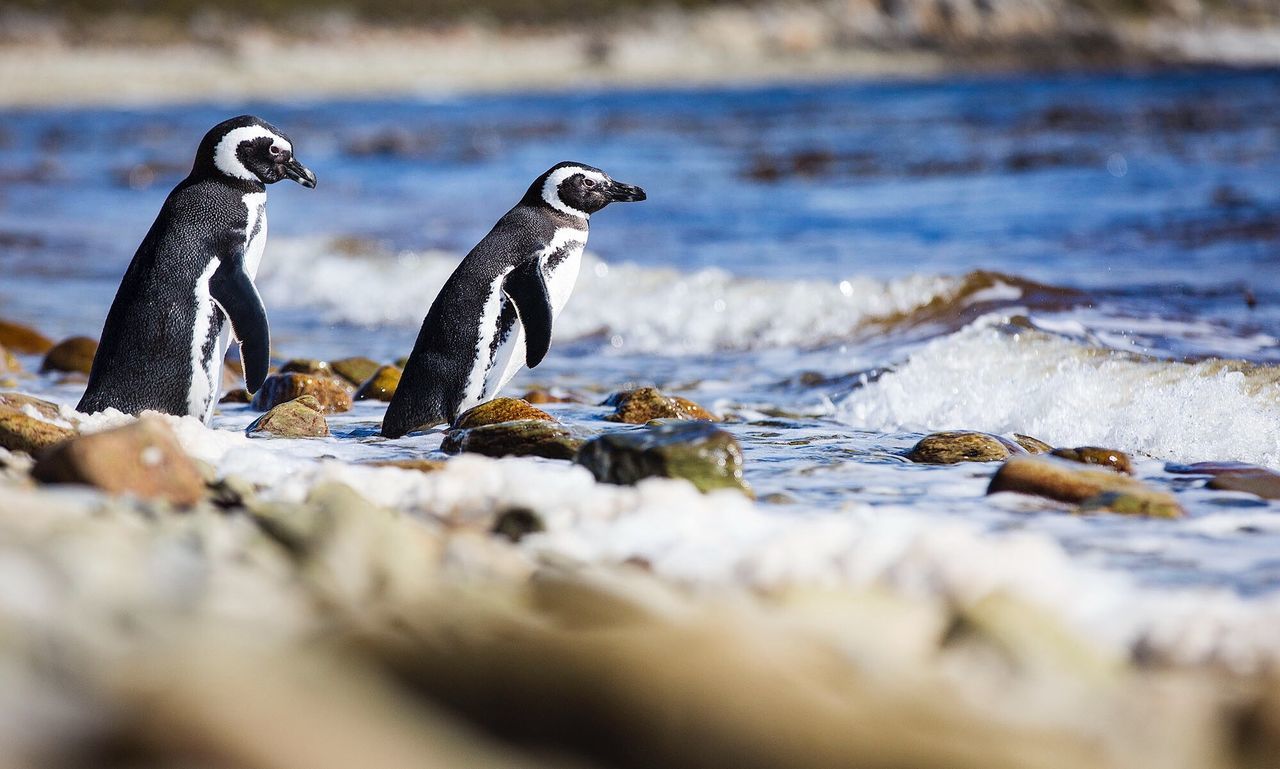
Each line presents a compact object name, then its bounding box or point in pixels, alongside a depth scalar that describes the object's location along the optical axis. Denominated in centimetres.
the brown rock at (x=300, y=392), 979
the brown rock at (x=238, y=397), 1045
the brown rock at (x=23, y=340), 1290
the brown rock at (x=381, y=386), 1048
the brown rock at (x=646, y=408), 912
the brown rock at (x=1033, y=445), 838
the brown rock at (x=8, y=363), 1147
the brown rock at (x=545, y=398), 1042
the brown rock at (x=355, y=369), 1110
